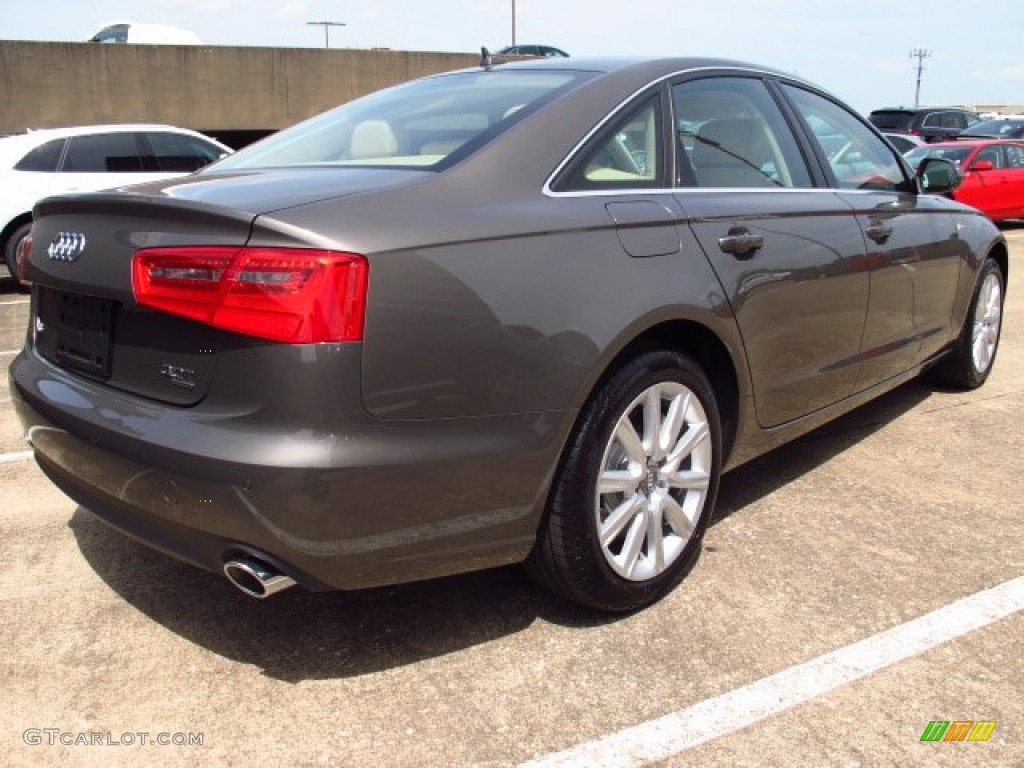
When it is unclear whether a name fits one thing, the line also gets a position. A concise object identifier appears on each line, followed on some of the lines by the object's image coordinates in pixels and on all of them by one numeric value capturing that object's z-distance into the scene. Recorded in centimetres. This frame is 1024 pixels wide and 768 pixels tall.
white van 2192
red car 1417
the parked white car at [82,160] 929
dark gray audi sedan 213
